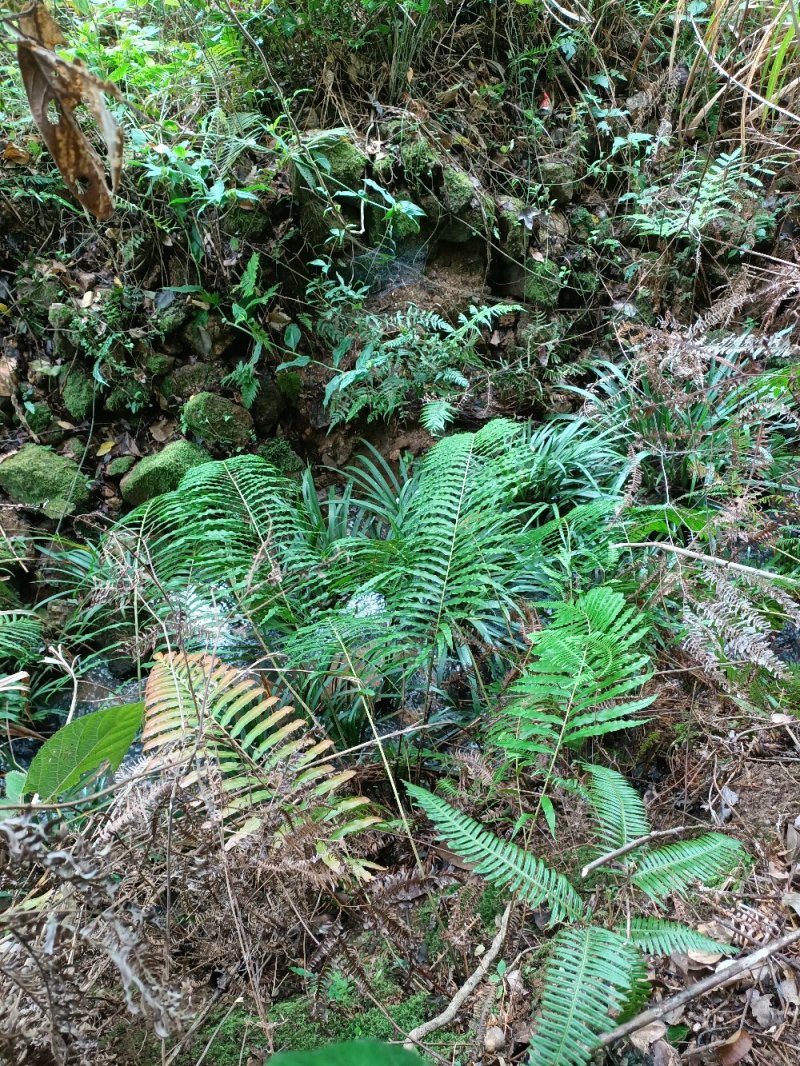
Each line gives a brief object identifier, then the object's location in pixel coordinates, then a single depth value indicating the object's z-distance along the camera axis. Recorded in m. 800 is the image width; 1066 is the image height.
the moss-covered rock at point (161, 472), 3.00
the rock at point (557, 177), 3.85
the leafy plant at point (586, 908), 0.96
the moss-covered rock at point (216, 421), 3.14
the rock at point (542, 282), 3.66
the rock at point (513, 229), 3.63
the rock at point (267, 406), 3.32
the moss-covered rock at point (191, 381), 3.28
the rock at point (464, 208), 3.47
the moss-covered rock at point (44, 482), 2.99
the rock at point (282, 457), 3.34
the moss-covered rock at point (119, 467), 3.18
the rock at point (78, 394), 3.23
